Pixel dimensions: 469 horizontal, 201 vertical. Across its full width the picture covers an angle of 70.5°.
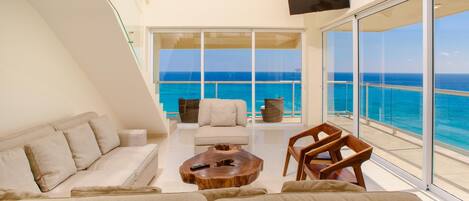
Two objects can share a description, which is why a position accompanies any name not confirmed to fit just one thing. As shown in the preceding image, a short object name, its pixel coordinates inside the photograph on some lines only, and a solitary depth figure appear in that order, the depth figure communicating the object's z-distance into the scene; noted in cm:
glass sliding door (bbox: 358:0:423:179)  438
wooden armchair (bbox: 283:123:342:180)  339
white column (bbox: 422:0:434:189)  348
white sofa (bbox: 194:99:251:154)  457
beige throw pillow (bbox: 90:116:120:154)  370
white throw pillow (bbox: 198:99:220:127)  540
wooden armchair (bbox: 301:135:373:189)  282
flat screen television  552
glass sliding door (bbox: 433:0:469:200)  351
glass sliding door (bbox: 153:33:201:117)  768
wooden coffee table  284
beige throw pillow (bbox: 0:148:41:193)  217
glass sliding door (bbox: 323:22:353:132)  611
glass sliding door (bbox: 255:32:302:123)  771
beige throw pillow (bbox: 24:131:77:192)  253
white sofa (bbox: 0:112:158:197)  263
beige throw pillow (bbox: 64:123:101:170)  312
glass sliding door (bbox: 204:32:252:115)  767
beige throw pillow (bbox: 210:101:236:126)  525
